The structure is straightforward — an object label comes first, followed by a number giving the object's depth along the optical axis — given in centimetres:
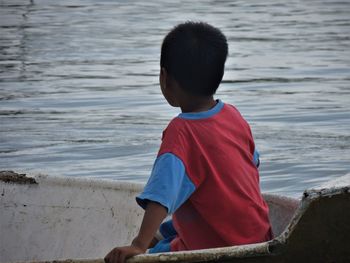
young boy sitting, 791
